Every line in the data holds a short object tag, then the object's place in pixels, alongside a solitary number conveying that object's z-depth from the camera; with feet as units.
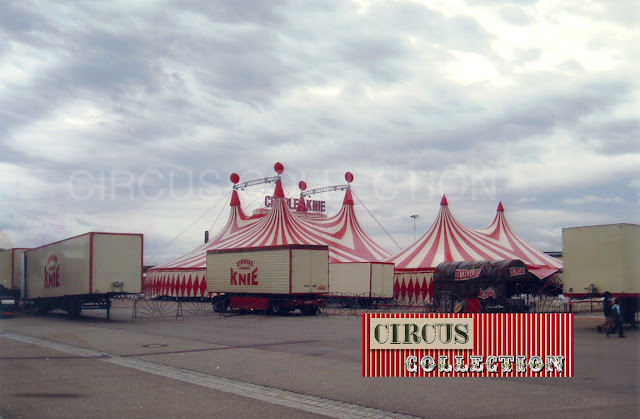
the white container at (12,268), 107.76
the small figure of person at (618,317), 55.98
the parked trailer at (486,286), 84.53
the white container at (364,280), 119.85
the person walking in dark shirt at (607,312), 58.49
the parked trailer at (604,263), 62.64
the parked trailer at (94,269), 78.48
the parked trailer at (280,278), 94.38
